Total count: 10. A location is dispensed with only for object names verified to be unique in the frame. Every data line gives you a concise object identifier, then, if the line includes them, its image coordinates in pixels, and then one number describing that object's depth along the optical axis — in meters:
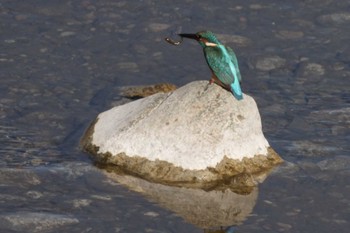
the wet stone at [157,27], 23.43
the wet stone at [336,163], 17.45
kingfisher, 17.28
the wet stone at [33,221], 14.98
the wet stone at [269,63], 21.83
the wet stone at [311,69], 21.61
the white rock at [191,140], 16.62
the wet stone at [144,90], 19.86
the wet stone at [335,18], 23.94
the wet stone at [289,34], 23.23
